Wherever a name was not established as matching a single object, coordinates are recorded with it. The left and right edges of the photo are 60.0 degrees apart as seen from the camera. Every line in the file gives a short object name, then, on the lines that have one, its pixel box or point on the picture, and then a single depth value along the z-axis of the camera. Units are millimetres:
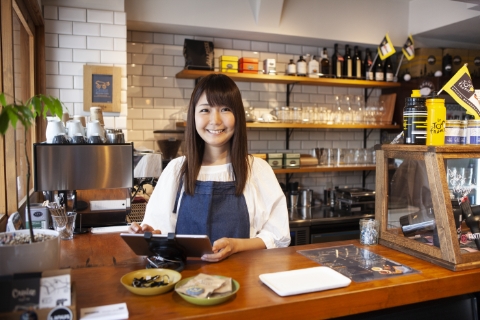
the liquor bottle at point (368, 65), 4629
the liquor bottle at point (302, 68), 4340
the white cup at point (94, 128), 2238
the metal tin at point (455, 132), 1768
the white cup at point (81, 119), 2529
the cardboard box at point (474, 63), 4727
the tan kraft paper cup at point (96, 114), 2545
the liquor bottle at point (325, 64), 4551
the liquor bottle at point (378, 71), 4680
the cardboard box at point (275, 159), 4289
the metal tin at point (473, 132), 1792
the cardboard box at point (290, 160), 4328
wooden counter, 1225
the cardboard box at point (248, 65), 4109
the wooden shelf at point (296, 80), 3952
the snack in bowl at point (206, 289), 1226
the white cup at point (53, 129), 2154
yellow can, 1705
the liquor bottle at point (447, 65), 4613
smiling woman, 1970
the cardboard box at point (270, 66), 4180
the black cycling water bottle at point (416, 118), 1731
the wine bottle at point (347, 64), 4590
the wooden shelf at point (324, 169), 4250
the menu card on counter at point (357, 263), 1518
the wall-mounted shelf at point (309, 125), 4082
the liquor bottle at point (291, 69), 4305
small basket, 2818
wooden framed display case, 1616
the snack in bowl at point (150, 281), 1290
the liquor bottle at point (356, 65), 4637
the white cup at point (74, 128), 2225
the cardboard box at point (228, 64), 4055
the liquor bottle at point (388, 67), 4847
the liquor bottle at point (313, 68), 4379
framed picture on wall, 3289
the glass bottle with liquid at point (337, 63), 4520
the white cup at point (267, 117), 4203
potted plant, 1094
